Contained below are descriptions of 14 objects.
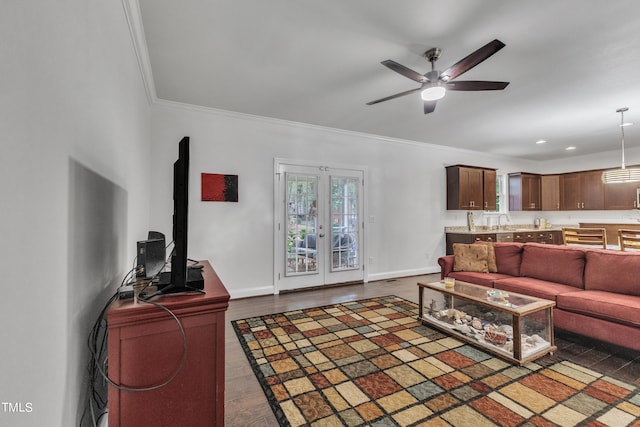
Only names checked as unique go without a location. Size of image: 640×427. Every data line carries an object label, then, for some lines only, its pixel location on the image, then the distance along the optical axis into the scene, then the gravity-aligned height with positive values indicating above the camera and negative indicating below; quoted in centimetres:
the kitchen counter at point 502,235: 580 -41
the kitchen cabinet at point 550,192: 722 +60
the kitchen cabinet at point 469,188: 588 +60
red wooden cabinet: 103 -55
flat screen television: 124 -7
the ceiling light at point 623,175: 429 +62
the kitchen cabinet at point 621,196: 598 +43
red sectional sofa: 241 -74
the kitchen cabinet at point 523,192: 706 +61
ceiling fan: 232 +123
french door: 443 -13
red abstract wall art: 391 +43
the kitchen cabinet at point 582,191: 651 +59
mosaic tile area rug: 172 -121
